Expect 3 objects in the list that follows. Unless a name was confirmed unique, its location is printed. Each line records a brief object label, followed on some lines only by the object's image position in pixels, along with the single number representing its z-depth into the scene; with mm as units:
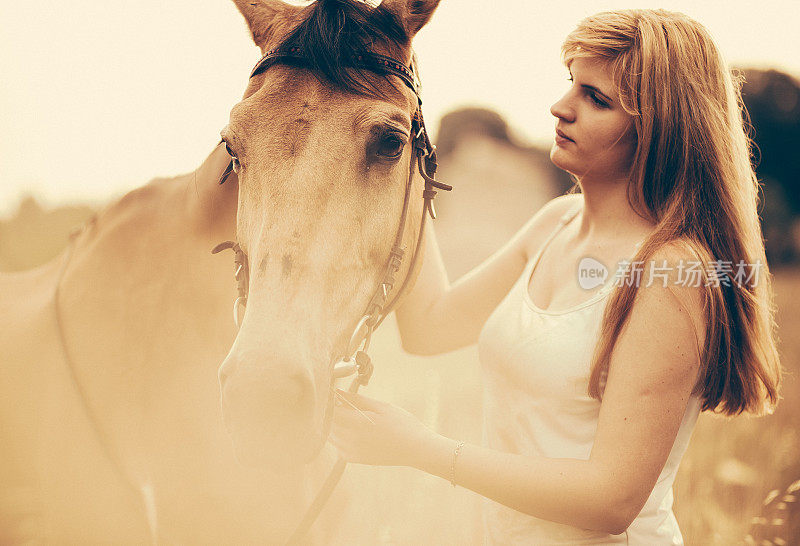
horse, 1386
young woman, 1636
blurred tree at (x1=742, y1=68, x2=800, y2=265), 19734
